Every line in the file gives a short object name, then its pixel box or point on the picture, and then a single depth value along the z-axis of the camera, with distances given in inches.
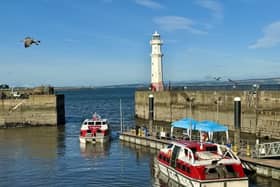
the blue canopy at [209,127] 1285.7
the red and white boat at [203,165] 888.3
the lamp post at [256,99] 1735.9
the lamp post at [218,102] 2027.7
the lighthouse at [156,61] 2787.9
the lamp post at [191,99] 2293.6
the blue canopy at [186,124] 1389.9
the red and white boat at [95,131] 1747.0
